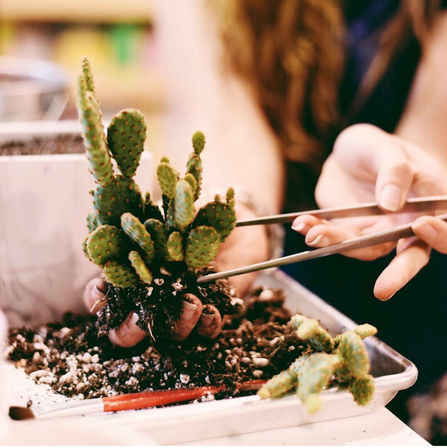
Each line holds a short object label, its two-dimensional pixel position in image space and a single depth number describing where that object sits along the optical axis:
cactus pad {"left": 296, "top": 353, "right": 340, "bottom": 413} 0.35
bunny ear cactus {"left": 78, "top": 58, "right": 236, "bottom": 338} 0.37
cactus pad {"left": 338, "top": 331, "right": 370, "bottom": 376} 0.37
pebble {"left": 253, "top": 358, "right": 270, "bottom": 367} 0.45
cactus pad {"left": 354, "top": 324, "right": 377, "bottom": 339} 0.40
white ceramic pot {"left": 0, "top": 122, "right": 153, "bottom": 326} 0.52
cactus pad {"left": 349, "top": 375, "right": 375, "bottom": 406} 0.39
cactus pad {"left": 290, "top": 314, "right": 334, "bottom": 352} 0.38
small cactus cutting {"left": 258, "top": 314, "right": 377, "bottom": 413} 0.36
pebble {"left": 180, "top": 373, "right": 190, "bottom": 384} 0.43
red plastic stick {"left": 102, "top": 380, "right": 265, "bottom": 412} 0.40
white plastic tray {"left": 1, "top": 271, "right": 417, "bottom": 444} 0.37
